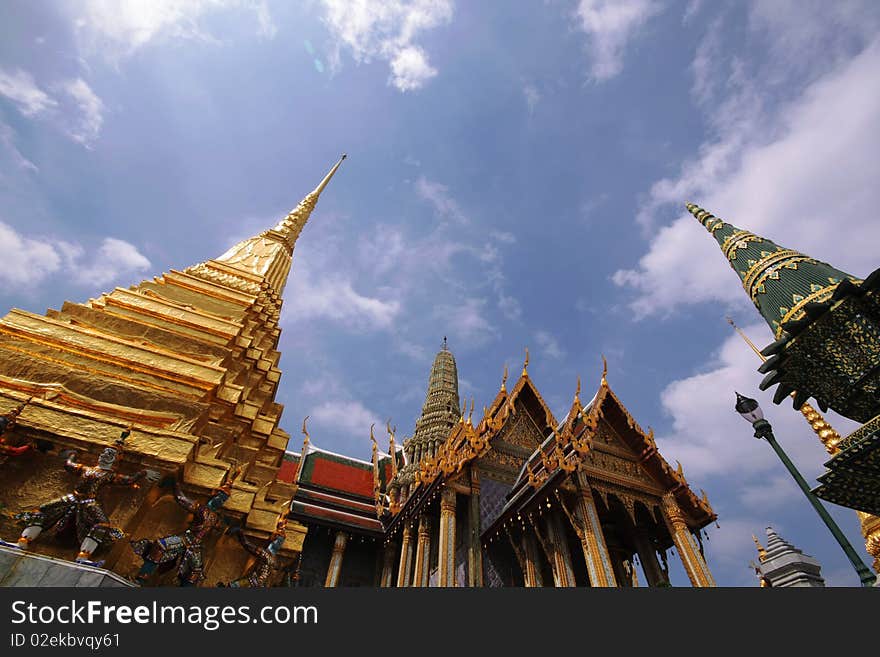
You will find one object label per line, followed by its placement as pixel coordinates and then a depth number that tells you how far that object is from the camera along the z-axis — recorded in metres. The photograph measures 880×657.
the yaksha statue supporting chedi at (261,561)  4.37
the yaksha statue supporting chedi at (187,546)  3.52
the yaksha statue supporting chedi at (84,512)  3.07
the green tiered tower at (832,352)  6.42
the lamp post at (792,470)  4.57
